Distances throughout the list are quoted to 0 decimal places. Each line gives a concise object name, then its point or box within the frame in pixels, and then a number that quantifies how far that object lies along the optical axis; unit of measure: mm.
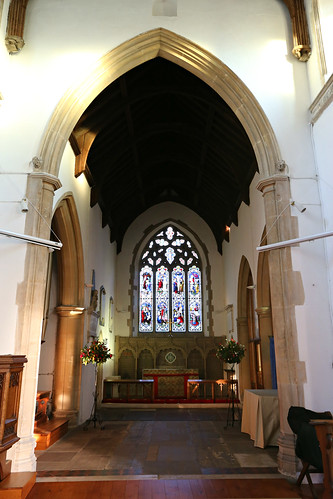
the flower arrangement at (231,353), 7578
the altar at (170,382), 10539
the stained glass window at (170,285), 13016
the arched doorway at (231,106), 4520
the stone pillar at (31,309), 4234
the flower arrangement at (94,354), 6848
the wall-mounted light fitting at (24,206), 4772
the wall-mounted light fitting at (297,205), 4804
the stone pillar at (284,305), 4320
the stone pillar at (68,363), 7121
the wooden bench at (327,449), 3467
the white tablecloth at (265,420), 5480
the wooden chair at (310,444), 3506
